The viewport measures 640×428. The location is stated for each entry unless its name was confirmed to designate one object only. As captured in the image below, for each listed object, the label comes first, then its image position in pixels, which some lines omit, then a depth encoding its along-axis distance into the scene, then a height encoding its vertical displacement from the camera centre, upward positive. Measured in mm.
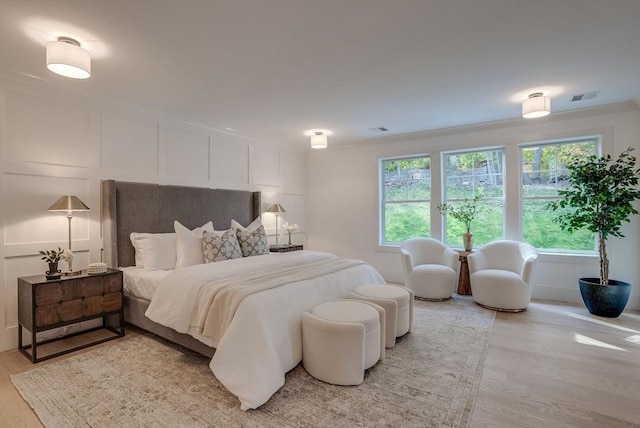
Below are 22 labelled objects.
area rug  1880 -1251
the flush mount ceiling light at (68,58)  2232 +1169
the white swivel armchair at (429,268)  4316 -806
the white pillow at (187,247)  3523 -381
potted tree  3613 +45
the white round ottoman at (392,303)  2789 -846
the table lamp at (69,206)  2871 +96
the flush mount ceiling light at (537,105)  3439 +1192
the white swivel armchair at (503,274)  3826 -818
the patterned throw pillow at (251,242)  4020 -372
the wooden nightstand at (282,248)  5008 -572
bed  2123 -670
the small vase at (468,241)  4750 -453
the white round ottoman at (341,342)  2217 -961
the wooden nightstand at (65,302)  2609 -782
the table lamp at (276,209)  5398 +84
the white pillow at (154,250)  3432 -400
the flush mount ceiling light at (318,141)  4781 +1124
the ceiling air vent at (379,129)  4889 +1360
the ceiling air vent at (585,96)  3574 +1361
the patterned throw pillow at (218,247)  3597 -387
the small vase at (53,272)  2793 -514
